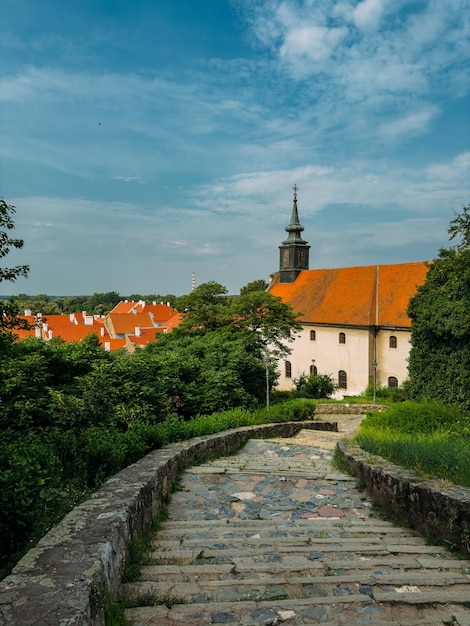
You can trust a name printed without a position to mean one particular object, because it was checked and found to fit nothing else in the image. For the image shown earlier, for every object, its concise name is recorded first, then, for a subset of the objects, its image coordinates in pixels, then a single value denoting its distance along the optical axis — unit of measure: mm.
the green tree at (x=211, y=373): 14000
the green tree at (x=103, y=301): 151288
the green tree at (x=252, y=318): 28641
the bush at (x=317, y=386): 35281
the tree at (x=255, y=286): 67088
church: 35000
